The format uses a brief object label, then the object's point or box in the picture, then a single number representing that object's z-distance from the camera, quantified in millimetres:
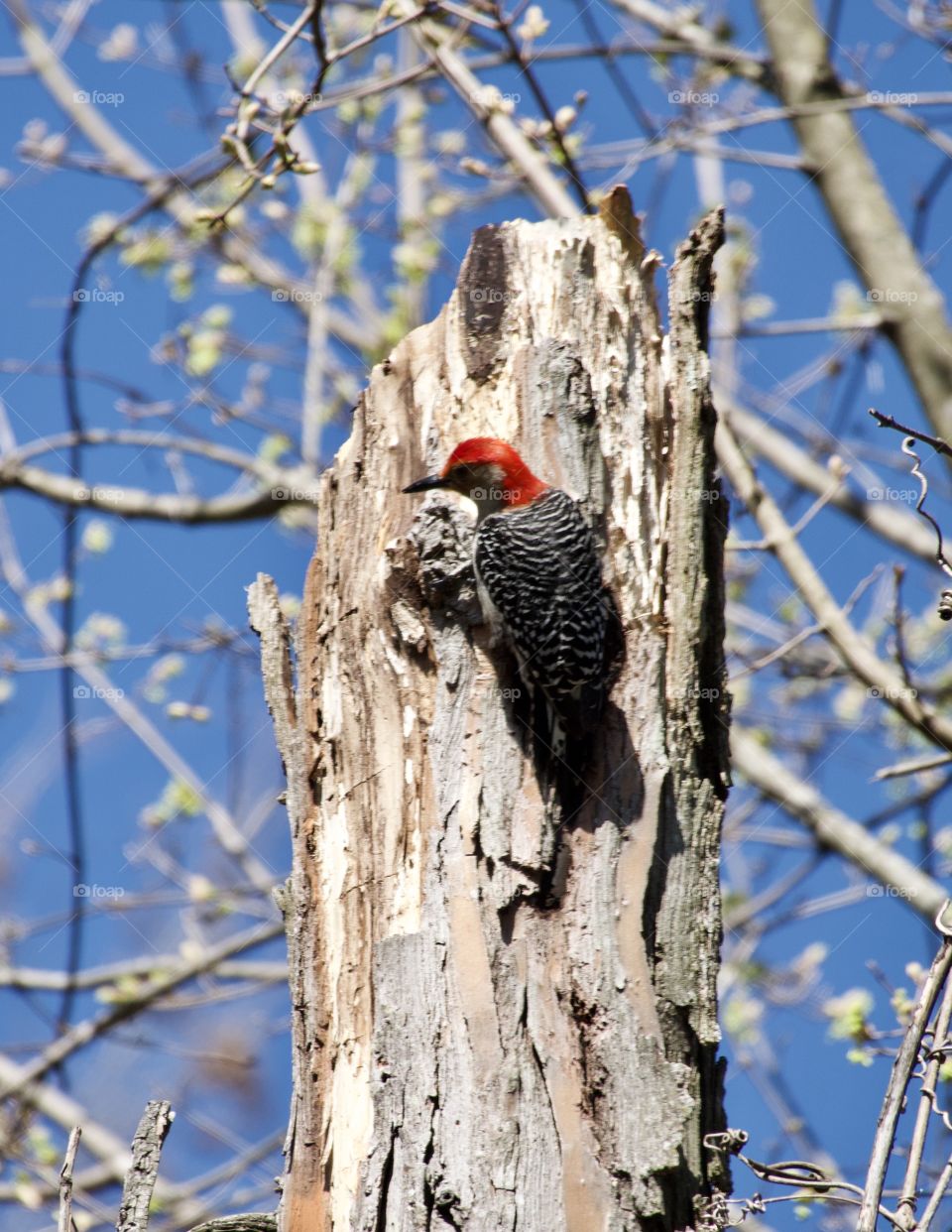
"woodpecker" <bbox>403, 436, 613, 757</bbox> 6750
